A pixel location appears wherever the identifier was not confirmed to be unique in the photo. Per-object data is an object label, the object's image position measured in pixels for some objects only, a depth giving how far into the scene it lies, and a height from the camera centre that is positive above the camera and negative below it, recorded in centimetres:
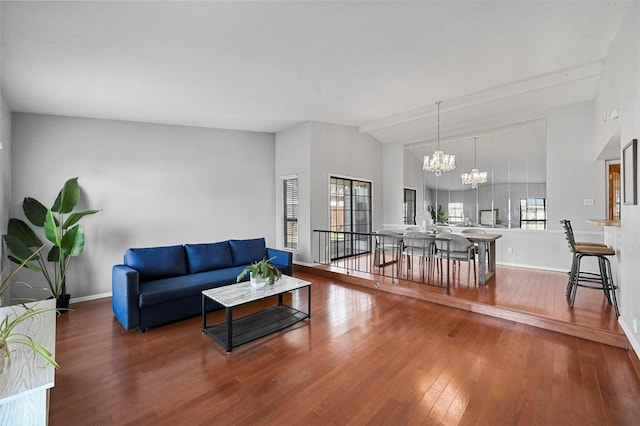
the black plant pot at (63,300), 385 -124
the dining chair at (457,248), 416 -55
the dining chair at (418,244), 443 -53
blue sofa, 309 -88
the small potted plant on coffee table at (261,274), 315 -72
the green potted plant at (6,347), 121 -60
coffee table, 277 -127
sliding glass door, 623 -5
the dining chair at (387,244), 472 -63
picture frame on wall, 243 +38
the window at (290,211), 607 +3
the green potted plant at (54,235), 361 -31
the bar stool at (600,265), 323 -65
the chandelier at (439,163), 495 +90
